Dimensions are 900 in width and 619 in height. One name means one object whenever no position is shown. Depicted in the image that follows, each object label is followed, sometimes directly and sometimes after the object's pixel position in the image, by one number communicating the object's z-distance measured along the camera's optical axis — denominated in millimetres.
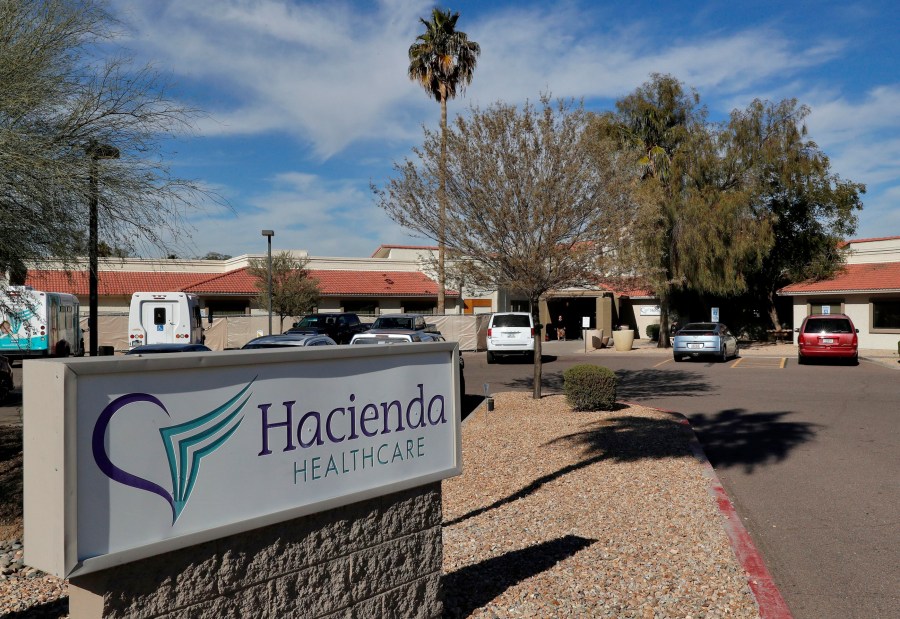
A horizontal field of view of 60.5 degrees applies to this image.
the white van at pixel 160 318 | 23109
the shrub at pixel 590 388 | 13391
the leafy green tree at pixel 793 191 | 35500
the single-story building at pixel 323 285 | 38531
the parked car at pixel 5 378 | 15531
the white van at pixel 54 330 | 22000
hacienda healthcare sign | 3041
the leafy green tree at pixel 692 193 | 33906
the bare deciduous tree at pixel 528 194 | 13766
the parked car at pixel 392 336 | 17625
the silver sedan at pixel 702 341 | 27516
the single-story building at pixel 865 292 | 33875
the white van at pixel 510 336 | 26812
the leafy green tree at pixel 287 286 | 36562
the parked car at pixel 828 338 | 25500
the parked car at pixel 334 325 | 29859
